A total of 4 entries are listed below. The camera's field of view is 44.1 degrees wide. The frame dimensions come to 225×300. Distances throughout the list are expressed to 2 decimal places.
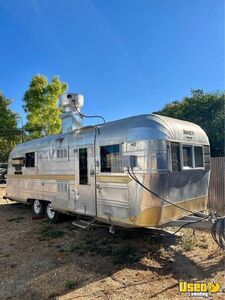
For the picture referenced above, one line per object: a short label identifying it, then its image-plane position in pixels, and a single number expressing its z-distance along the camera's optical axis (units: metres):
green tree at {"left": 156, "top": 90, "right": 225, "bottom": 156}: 16.58
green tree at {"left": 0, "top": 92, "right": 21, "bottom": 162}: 22.95
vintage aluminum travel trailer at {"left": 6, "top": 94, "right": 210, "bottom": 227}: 5.21
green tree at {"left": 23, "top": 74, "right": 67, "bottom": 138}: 19.03
